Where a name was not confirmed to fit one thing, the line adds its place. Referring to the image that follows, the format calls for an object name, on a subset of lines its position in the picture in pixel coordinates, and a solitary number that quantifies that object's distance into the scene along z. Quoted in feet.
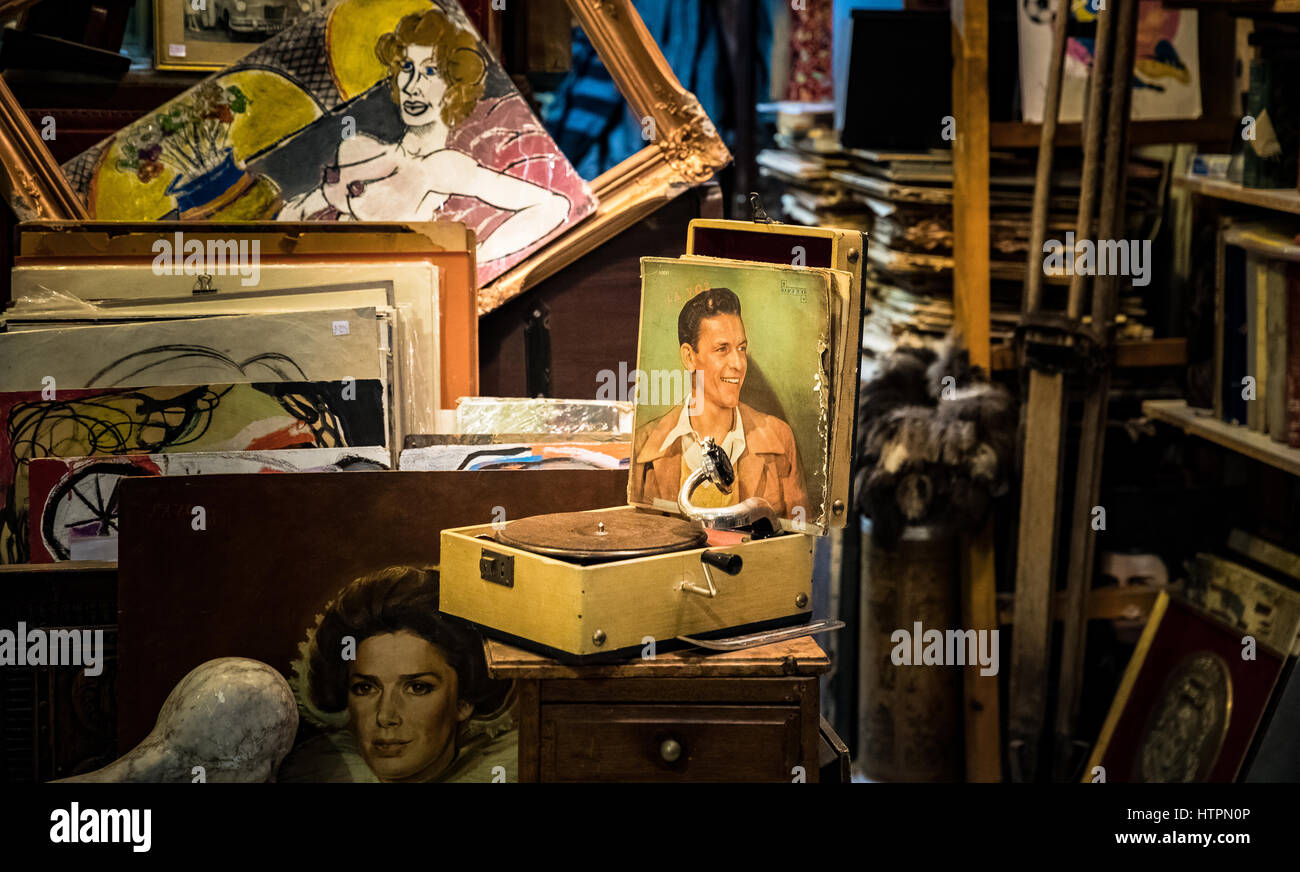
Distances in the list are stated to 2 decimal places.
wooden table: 5.74
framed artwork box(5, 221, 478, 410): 7.73
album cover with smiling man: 6.34
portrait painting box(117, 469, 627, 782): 6.61
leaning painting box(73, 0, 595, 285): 8.38
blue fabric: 13.60
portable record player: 5.67
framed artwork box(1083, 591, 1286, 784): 10.00
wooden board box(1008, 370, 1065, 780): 10.96
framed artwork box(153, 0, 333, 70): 8.90
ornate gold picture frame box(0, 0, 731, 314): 8.48
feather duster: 11.05
